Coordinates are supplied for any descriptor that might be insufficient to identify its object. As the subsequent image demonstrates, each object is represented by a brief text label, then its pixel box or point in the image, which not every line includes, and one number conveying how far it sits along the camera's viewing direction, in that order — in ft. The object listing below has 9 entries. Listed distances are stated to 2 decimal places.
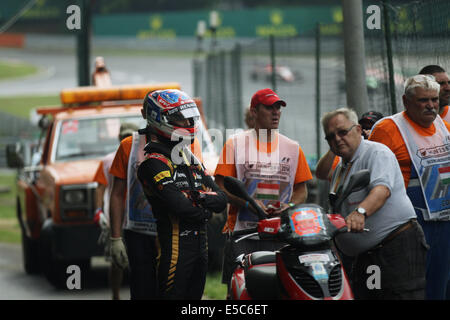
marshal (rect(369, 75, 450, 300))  39.75
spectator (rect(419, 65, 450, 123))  46.21
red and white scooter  29.14
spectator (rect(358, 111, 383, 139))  46.57
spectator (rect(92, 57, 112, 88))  88.69
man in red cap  41.73
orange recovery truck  67.82
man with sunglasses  35.04
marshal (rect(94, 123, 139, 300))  56.40
